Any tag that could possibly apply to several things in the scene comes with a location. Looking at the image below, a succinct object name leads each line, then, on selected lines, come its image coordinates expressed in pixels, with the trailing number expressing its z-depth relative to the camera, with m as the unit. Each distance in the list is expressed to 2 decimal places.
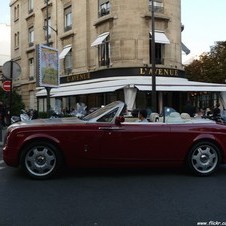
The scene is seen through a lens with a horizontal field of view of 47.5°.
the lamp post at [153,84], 11.50
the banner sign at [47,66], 9.09
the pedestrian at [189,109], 12.09
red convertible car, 4.53
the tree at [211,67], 28.51
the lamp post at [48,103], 8.93
